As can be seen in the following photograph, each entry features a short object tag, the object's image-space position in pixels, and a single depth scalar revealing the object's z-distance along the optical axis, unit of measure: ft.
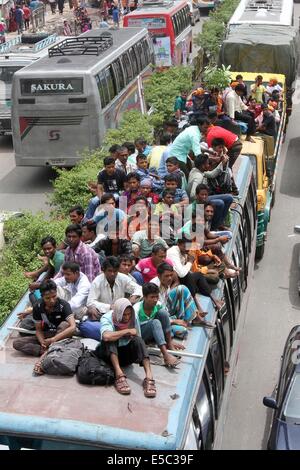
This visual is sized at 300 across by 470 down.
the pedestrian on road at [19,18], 118.25
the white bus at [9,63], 63.93
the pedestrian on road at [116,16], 124.26
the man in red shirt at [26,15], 120.37
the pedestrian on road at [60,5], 136.02
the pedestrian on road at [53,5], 137.69
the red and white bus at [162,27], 82.38
